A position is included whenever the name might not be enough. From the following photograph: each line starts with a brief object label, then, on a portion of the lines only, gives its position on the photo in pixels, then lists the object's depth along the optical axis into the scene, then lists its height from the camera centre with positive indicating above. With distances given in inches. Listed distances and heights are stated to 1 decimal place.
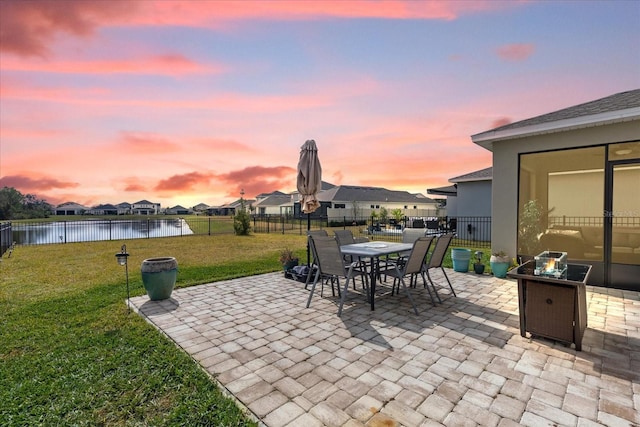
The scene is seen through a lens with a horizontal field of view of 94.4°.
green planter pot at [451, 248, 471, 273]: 264.7 -45.7
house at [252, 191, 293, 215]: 1924.7 +31.2
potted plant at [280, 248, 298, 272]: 244.5 -44.1
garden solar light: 165.5 -27.3
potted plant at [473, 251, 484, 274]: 257.0 -49.8
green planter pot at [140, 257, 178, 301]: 178.4 -41.3
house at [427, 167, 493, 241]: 522.8 +8.4
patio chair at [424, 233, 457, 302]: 178.7 -26.5
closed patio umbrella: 239.5 +28.0
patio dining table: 166.6 -26.2
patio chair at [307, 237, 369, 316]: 162.8 -29.9
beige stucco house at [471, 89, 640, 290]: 209.5 +19.0
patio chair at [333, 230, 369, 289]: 239.3 -24.2
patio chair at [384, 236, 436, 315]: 161.6 -30.0
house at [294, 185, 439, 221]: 1250.0 +28.7
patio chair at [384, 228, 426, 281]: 247.8 -21.8
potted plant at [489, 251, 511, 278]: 243.9 -45.8
